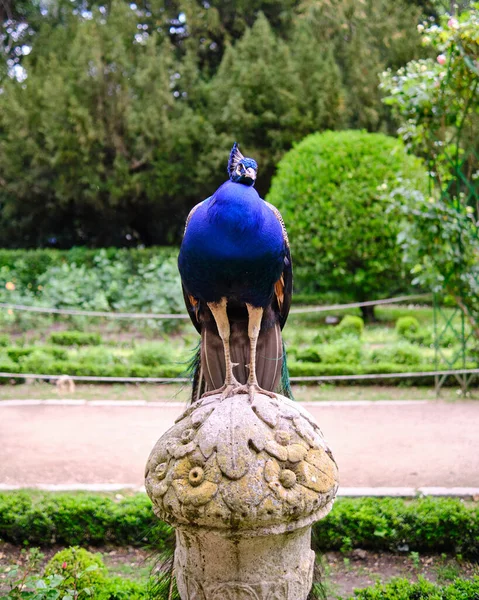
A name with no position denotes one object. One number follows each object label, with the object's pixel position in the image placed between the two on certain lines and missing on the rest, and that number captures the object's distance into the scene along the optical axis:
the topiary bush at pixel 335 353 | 7.86
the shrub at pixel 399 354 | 7.75
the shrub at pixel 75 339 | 9.04
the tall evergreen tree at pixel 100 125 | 13.73
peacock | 2.15
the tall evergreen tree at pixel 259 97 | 13.98
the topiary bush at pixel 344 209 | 10.55
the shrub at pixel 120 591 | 2.90
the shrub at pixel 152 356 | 7.99
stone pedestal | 1.98
